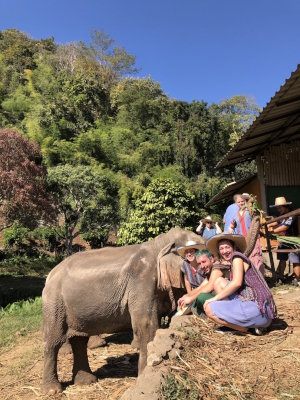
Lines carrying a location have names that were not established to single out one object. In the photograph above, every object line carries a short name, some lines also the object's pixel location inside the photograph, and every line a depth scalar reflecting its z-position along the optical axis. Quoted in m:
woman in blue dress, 3.35
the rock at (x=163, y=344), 3.03
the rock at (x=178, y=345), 3.17
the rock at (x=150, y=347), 3.16
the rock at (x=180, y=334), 3.37
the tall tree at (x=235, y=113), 29.52
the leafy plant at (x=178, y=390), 2.45
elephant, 4.11
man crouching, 3.74
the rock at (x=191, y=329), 3.49
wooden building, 9.30
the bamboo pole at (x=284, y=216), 5.61
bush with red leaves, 13.00
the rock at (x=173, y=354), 3.04
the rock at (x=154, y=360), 2.95
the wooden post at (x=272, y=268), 6.88
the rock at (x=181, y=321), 3.65
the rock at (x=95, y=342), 6.07
